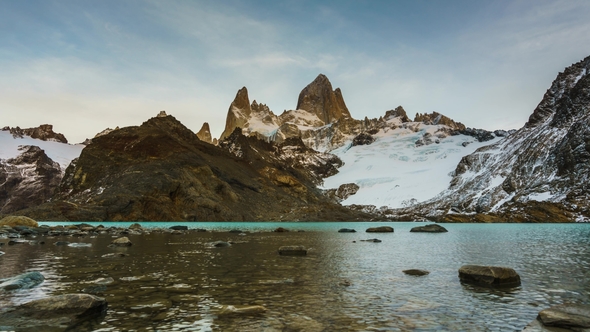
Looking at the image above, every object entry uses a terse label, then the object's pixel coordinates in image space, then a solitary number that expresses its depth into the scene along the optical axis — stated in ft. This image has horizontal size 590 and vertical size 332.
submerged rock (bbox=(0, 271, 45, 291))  55.88
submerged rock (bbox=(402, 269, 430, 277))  75.10
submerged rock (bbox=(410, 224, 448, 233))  263.25
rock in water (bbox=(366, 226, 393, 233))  279.69
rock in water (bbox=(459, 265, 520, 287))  63.00
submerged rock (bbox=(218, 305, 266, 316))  43.45
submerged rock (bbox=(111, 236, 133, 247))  130.06
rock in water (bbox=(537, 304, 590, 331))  37.91
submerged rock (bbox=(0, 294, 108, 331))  37.70
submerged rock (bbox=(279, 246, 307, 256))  109.81
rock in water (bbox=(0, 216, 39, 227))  238.48
